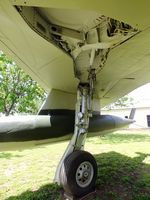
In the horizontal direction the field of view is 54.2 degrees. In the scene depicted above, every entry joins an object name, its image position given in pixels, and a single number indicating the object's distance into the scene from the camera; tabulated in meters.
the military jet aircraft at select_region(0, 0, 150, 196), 1.59
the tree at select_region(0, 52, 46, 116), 10.09
